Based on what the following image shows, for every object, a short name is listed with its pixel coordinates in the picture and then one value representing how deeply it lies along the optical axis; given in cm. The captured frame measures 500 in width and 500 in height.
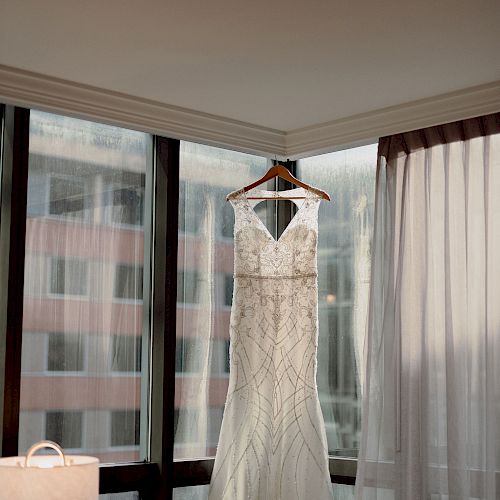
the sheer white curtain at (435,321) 370
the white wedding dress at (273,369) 398
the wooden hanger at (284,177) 406
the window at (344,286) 435
